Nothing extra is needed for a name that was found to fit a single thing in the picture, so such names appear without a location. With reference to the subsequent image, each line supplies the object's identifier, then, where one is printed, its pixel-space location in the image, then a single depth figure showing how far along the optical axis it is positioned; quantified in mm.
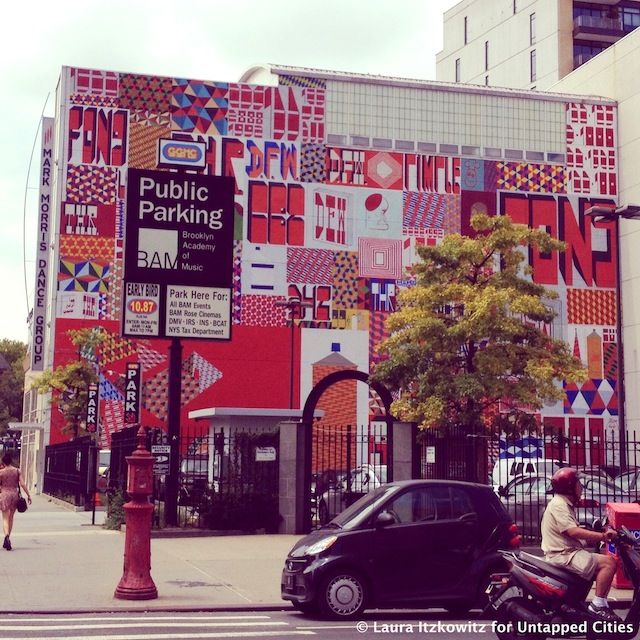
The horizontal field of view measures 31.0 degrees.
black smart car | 13000
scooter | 9750
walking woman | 20641
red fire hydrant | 14078
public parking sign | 23250
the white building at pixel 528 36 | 82000
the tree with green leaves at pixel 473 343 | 29281
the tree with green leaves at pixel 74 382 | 49531
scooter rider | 9906
